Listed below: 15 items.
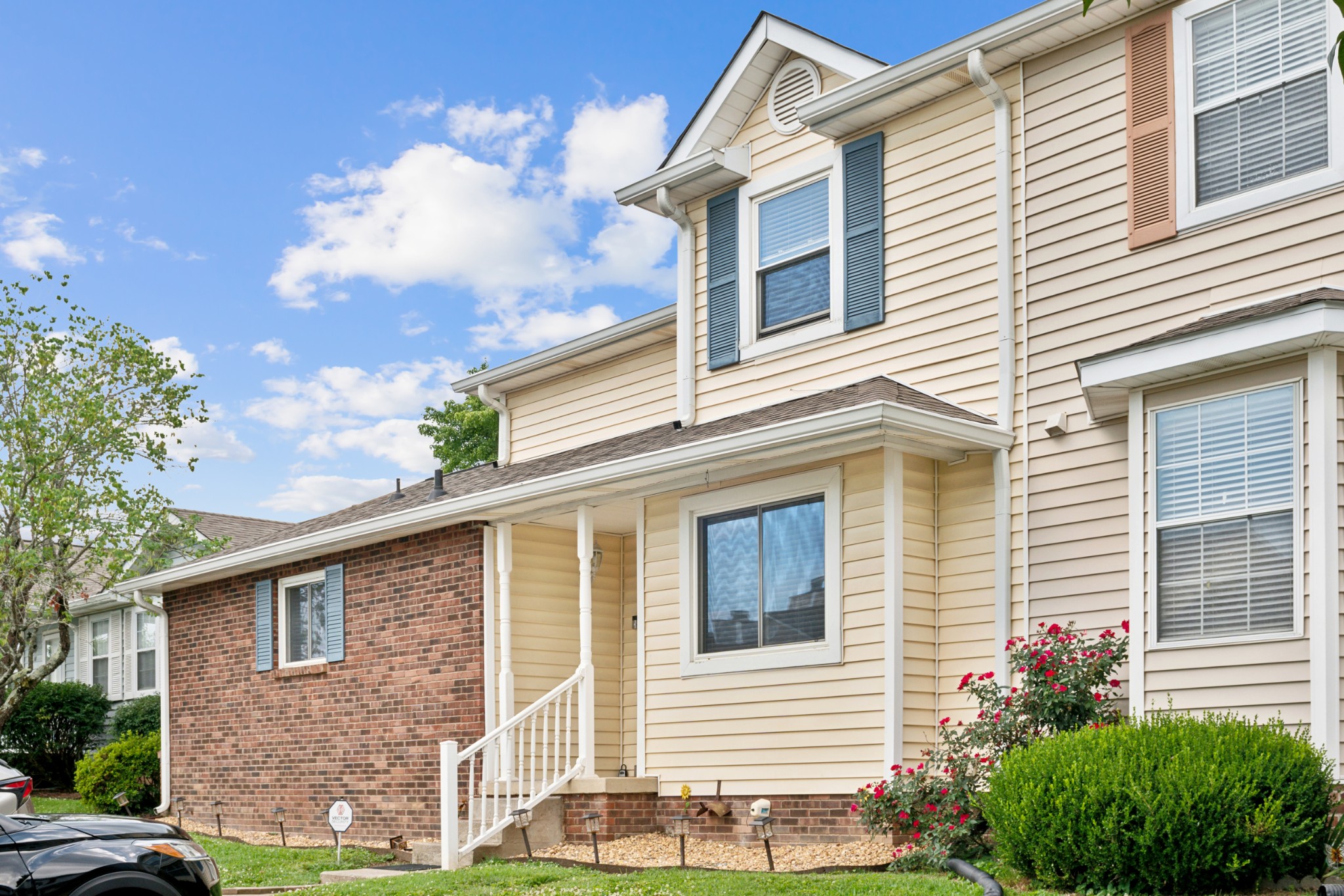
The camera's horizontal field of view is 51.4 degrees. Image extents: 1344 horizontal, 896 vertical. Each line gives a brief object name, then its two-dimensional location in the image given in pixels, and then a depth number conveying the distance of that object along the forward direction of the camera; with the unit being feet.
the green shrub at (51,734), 82.64
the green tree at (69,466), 63.16
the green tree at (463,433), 111.14
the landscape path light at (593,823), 36.97
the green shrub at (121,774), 60.90
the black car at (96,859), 23.54
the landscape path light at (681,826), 34.71
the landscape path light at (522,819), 38.50
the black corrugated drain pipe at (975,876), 24.44
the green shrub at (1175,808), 23.91
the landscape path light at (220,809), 54.42
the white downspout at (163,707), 58.49
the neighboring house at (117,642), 85.61
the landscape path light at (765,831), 33.42
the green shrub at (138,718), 75.87
